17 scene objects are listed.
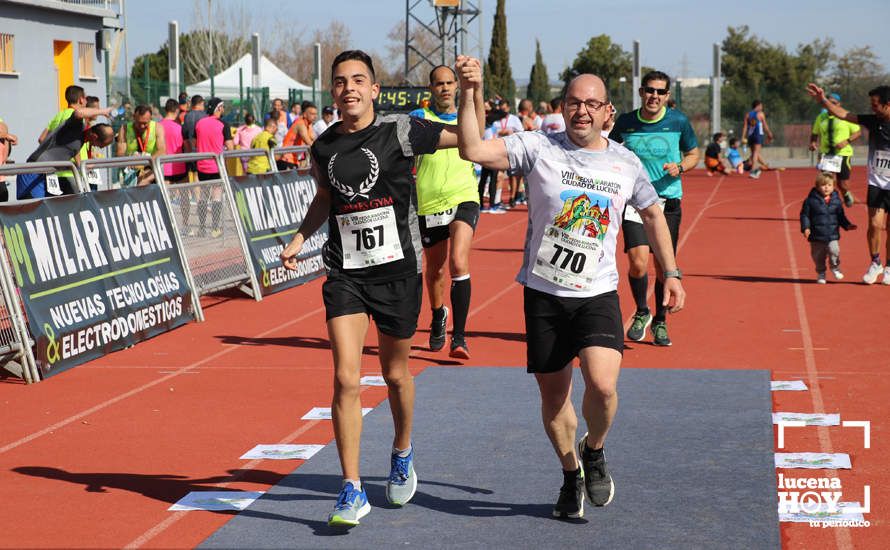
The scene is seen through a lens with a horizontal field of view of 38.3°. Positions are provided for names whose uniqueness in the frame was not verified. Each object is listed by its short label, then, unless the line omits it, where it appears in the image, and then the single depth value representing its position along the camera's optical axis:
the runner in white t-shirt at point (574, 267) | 5.54
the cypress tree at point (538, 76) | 84.94
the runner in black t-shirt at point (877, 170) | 13.67
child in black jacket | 14.21
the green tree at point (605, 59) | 73.31
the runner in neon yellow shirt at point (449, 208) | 9.73
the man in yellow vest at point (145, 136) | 17.78
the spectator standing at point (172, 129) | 19.39
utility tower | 36.12
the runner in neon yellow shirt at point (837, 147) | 19.84
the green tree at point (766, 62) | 65.88
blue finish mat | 5.43
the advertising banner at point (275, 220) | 13.82
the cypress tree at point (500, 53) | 82.56
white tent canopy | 47.25
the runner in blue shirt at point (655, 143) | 10.07
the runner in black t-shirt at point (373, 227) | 5.82
